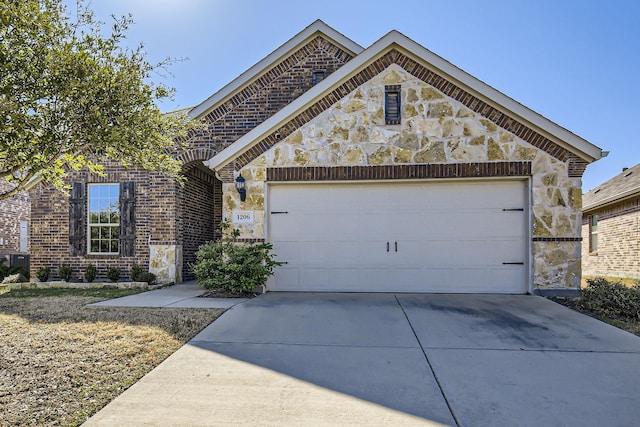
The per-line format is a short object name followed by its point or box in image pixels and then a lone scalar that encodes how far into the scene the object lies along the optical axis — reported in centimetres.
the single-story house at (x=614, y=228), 1312
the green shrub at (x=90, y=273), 980
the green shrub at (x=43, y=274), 994
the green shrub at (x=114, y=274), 973
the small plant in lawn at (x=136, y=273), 967
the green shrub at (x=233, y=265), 759
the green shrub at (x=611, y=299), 616
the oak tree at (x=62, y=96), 422
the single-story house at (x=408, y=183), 770
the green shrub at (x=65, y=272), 986
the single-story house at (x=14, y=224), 1595
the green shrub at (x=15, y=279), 1034
